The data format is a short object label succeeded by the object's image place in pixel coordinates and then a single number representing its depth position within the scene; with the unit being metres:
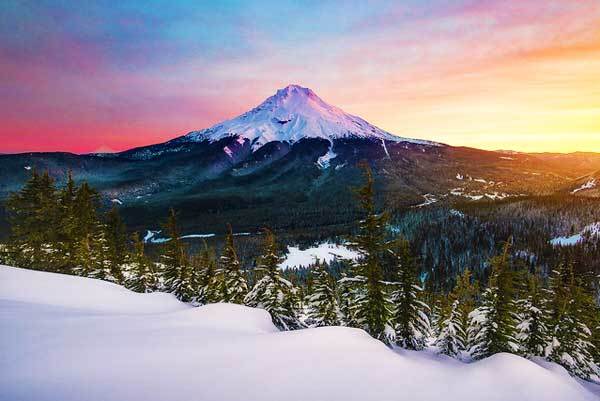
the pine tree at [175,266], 28.88
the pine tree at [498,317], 18.14
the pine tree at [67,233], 26.94
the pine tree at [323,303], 24.72
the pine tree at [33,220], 25.41
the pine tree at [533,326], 20.30
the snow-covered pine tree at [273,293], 21.59
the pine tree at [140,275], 30.42
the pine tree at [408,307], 18.62
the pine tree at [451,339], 19.27
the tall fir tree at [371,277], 17.84
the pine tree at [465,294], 22.41
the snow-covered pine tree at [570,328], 21.05
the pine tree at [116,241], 33.28
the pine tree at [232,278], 25.08
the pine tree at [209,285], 27.04
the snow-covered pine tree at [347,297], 18.70
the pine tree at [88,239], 27.06
